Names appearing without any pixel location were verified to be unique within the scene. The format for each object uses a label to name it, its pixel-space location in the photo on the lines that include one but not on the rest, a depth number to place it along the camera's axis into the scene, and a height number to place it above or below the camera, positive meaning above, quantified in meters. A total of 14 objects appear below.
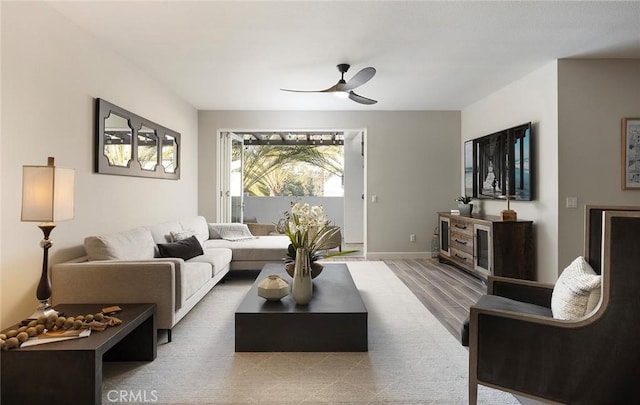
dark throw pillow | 3.40 -0.46
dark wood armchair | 1.38 -0.62
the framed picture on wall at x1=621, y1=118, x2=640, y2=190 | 3.60 +0.60
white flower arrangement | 2.49 -0.15
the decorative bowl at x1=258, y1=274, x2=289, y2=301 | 2.51 -0.64
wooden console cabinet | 3.95 -0.50
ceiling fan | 3.23 +1.29
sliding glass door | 6.00 +0.50
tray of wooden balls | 1.69 -0.67
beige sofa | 2.36 -0.54
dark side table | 1.62 -0.83
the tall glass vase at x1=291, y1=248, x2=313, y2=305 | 2.46 -0.55
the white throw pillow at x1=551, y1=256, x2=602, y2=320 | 1.51 -0.41
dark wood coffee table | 2.34 -0.88
